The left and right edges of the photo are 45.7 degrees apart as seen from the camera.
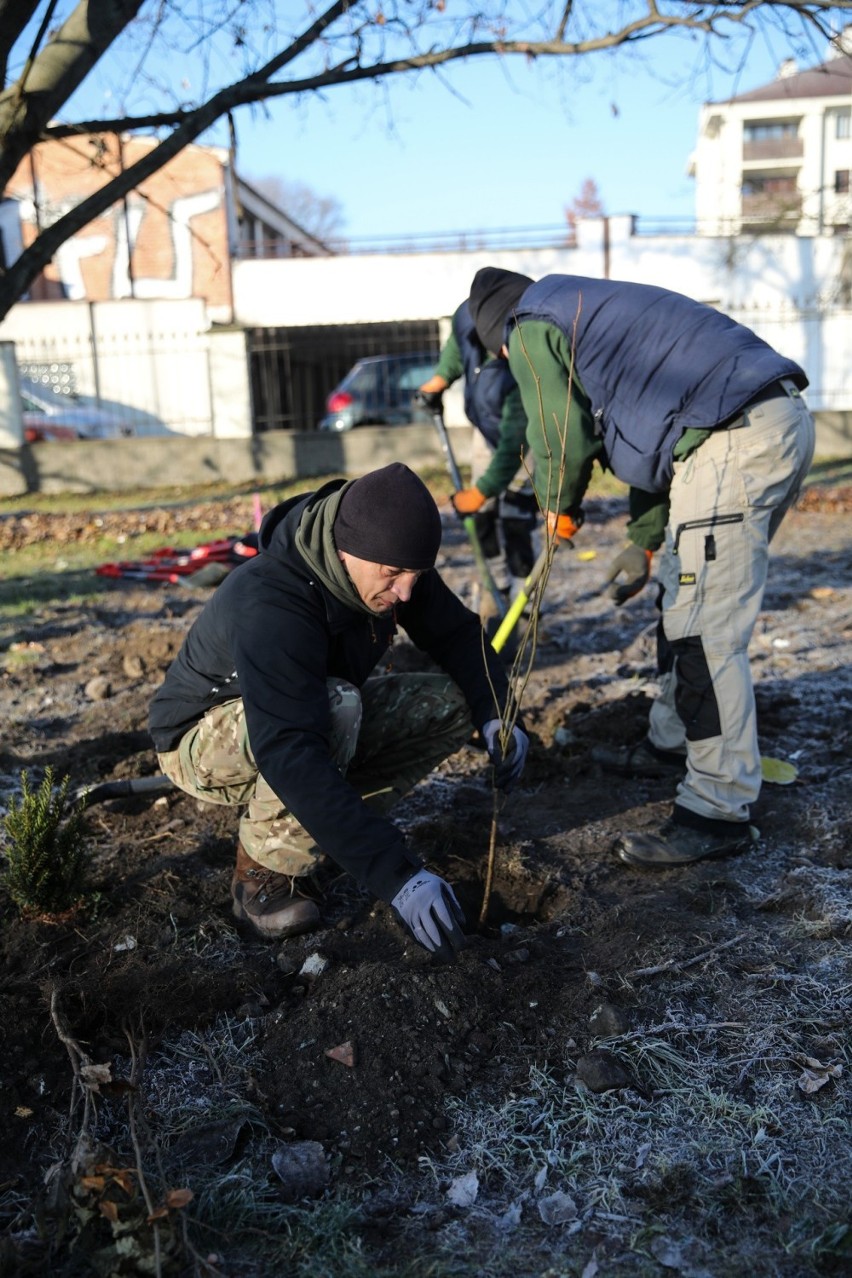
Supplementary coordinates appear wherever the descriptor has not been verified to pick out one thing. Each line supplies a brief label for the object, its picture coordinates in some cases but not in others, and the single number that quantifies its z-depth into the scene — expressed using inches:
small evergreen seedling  107.1
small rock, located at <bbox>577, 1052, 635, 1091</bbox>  85.4
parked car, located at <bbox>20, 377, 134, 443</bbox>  649.0
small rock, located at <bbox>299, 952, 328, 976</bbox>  103.4
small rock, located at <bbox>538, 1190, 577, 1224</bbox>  74.1
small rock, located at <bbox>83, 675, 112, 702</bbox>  194.3
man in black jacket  94.5
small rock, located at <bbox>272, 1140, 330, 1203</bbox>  77.2
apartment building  1729.8
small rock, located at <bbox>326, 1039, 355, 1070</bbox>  88.0
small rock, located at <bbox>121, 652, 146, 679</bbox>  204.5
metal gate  712.4
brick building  864.9
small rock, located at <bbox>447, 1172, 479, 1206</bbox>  76.3
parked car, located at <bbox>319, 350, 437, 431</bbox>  610.5
